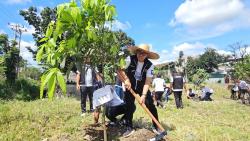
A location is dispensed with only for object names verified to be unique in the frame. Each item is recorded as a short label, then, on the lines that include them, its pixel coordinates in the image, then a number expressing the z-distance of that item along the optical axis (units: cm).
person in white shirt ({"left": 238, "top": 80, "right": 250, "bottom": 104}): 980
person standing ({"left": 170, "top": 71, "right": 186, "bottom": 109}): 674
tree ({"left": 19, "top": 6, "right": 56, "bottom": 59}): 1508
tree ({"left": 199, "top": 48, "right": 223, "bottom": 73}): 3724
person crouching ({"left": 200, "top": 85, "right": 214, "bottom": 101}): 1036
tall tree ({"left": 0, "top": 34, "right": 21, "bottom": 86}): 1412
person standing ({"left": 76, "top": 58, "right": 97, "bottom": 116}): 469
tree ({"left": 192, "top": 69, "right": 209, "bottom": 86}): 1561
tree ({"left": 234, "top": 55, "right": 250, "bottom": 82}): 1528
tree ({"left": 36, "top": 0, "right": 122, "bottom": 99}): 222
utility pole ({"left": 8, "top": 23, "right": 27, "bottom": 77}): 1869
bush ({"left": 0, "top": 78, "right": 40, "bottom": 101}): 1273
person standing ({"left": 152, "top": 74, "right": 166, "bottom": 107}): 738
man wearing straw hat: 313
